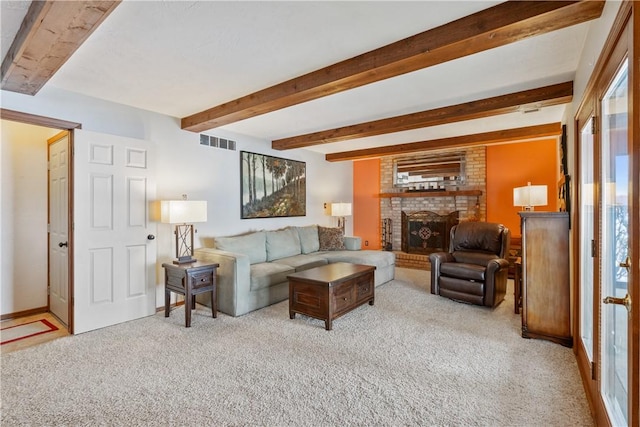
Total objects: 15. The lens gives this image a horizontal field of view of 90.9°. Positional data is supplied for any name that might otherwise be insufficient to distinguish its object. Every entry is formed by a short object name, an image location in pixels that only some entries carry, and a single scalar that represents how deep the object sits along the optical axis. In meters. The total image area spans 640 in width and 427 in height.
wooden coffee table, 3.21
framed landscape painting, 4.95
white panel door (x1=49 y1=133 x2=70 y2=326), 3.31
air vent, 4.39
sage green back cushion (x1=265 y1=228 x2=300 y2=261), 4.68
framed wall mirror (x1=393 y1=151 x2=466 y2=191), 6.11
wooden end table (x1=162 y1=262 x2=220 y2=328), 3.30
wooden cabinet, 2.78
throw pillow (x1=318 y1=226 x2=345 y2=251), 5.56
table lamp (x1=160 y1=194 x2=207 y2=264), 3.47
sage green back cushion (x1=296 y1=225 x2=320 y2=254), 5.31
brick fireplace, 5.87
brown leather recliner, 3.79
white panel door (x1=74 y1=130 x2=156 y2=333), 3.14
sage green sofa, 3.60
